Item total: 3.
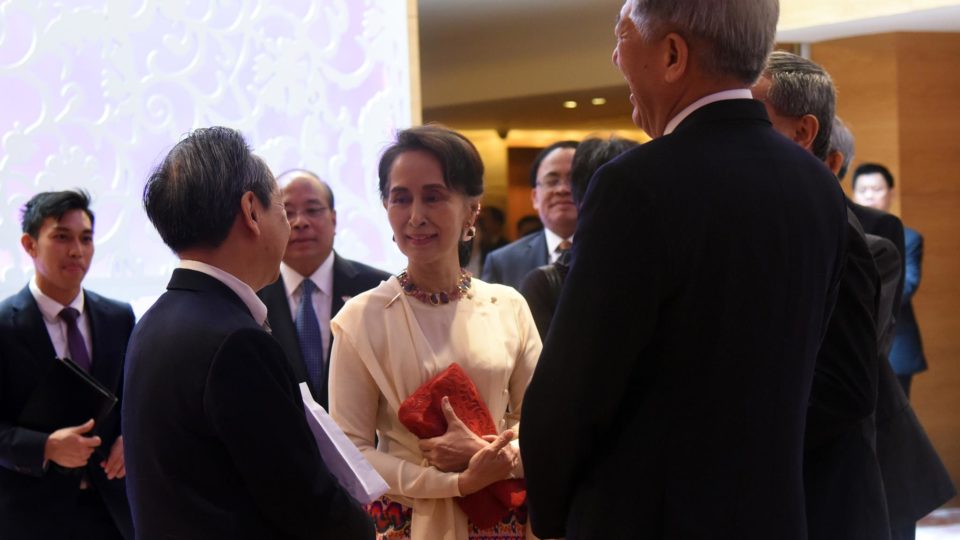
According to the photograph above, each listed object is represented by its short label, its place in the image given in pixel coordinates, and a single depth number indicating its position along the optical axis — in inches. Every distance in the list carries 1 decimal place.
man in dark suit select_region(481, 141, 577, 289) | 179.0
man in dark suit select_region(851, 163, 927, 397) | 269.0
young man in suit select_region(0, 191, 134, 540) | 147.0
